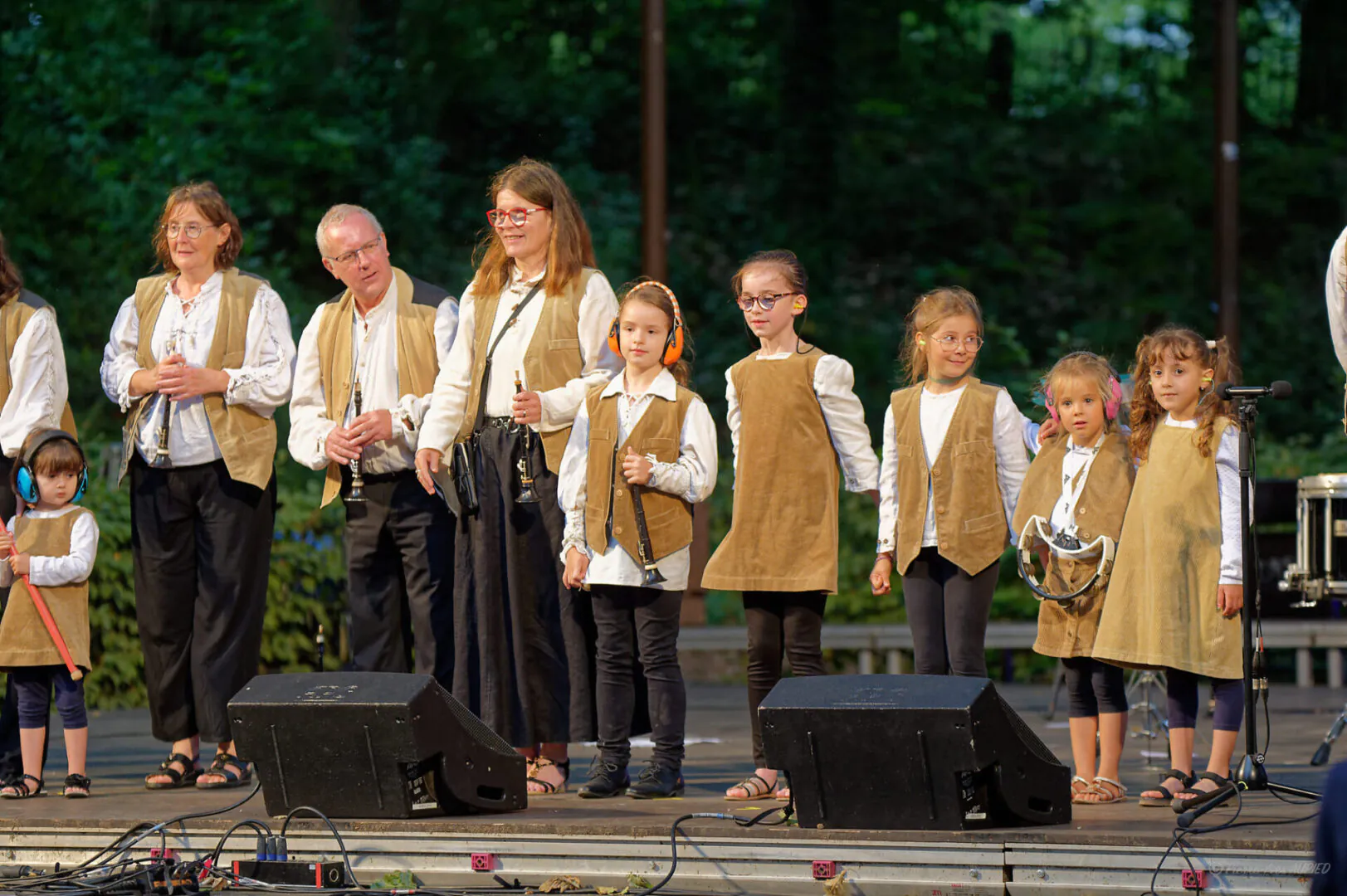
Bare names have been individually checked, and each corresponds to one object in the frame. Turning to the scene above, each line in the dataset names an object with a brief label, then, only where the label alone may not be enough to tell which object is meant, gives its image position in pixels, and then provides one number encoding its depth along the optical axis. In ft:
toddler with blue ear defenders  39.88
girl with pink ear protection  38.50
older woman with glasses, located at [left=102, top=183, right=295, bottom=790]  40.75
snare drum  40.22
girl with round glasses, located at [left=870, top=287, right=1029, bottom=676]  38.09
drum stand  49.96
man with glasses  40.06
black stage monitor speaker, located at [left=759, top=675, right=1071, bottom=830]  32.27
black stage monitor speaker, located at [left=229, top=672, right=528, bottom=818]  34.32
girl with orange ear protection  37.42
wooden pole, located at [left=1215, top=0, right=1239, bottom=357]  75.97
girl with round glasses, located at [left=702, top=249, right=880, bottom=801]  38.09
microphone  35.70
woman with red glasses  38.93
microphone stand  34.94
